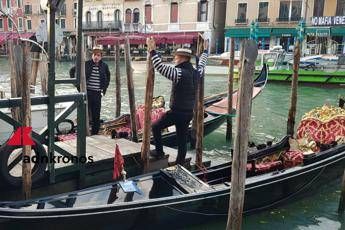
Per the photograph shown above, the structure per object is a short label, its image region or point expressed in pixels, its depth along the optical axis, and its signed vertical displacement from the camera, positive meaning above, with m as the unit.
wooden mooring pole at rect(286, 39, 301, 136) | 6.04 -0.98
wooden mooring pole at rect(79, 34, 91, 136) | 4.55 -0.52
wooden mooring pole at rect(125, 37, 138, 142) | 4.80 -0.72
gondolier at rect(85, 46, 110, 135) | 4.95 -0.58
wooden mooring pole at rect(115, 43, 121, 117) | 6.84 -0.78
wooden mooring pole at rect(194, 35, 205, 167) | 4.14 -0.76
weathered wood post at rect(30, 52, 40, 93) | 7.26 -0.57
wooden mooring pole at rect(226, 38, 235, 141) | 6.45 -0.82
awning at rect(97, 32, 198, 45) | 22.72 -0.14
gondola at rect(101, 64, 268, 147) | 5.60 -1.21
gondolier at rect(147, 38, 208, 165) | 3.43 -0.48
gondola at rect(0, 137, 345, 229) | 2.83 -1.24
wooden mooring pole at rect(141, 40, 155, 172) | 3.68 -0.72
